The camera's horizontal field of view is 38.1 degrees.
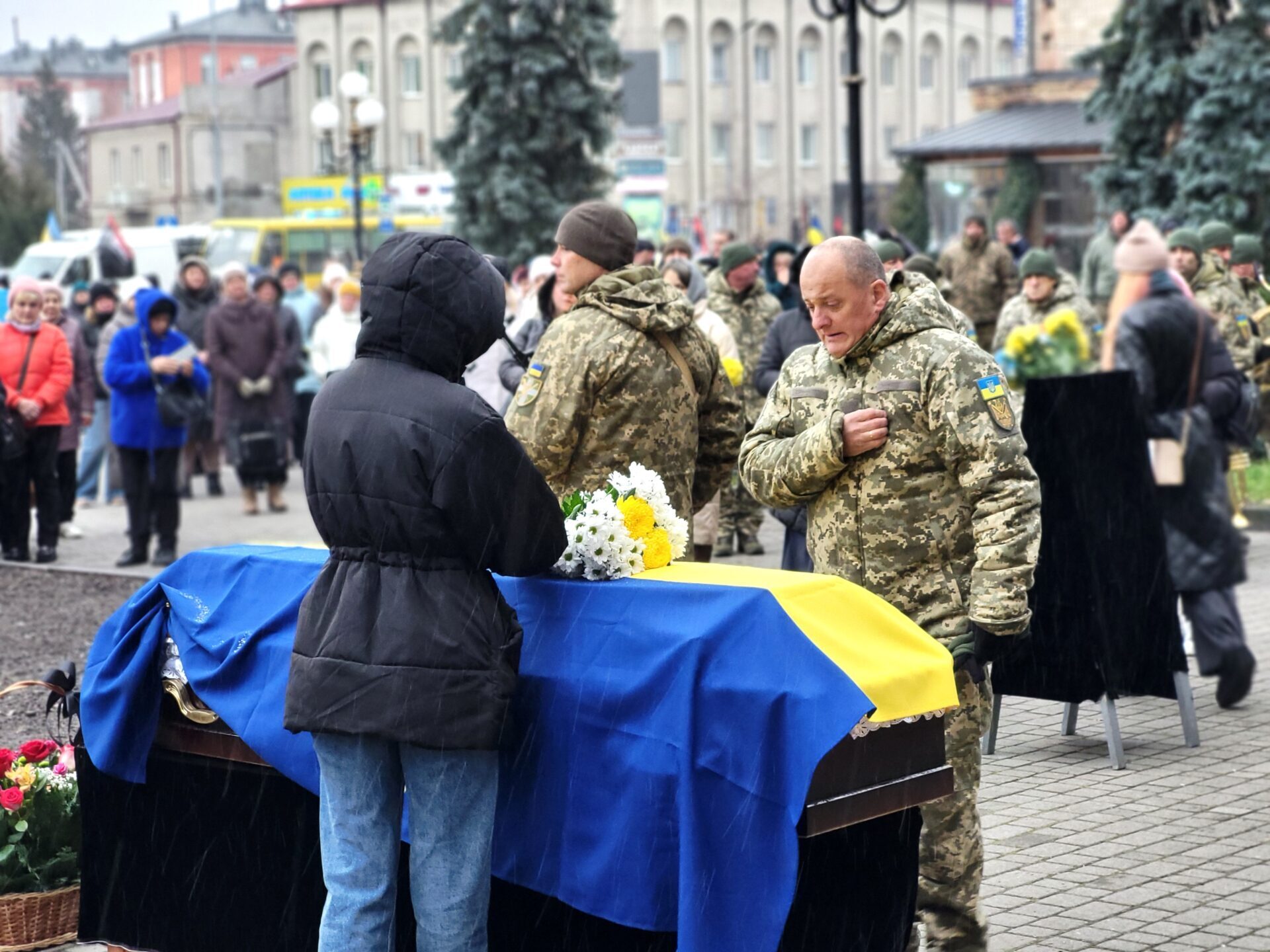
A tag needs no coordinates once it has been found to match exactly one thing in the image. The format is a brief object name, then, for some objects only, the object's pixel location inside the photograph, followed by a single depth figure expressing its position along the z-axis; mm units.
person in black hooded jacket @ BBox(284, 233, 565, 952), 3748
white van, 37875
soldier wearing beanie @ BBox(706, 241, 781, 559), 12781
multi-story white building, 75188
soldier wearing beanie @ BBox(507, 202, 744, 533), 5832
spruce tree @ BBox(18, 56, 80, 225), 125500
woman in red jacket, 13312
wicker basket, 5160
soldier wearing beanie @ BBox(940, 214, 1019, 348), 19328
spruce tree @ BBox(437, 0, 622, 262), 39438
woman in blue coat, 12938
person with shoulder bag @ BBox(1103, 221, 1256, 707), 8055
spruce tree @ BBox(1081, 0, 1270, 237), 27094
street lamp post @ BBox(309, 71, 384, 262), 26422
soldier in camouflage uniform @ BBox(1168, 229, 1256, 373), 12320
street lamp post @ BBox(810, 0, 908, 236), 13383
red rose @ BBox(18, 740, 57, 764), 5527
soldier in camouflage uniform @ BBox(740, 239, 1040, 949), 4684
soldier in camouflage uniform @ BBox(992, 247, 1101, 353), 12789
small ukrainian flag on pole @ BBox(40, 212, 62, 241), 38875
